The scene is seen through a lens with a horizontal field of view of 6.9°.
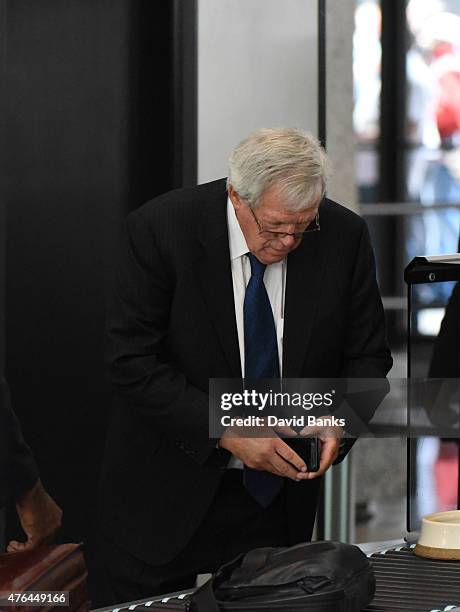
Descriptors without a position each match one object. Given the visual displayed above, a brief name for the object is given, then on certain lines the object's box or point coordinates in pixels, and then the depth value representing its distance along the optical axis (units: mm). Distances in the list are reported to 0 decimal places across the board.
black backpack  6077
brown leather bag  6097
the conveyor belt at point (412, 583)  6227
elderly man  6652
